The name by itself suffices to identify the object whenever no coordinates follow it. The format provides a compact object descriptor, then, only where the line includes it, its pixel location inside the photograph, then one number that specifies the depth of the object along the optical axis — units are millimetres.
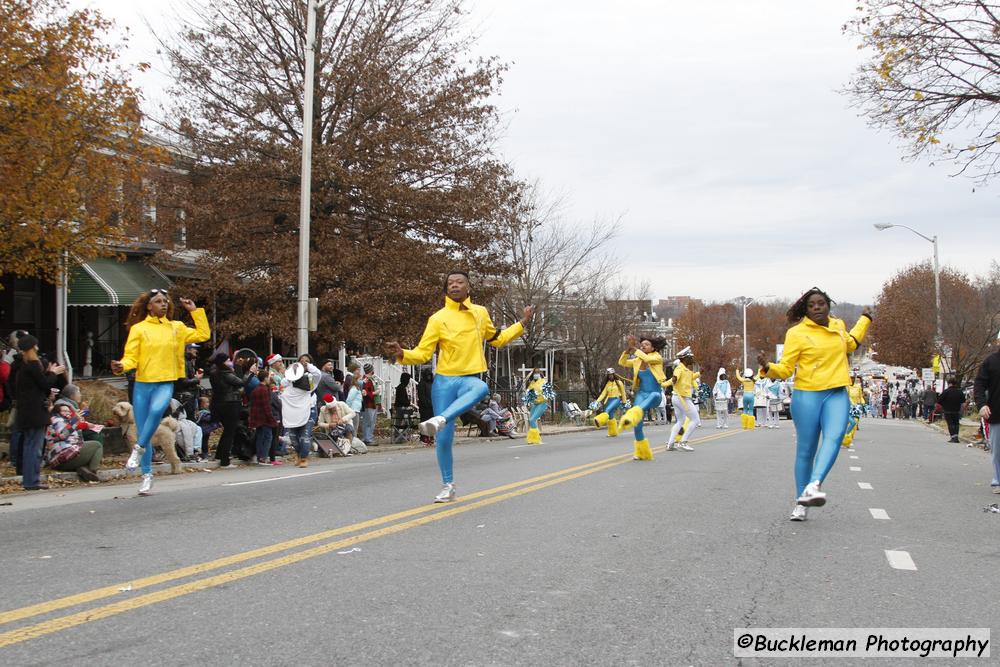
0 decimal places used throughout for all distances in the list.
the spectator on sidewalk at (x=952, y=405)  26312
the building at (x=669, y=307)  143375
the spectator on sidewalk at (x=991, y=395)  10438
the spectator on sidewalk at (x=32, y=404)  11406
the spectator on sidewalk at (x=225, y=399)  14742
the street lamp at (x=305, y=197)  19922
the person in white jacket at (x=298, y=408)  15398
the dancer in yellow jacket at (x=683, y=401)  17312
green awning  22625
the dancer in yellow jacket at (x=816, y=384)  8195
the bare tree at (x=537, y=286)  36688
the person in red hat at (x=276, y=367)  18023
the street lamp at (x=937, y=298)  40219
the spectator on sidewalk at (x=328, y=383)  18172
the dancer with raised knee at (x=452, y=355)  9023
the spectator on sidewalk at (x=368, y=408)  21203
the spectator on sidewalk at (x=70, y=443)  12305
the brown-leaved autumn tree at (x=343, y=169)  22781
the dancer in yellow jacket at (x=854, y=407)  19214
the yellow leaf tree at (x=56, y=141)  14969
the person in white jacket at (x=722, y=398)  32094
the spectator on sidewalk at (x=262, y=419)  15125
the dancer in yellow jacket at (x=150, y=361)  9984
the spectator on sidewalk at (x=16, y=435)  11969
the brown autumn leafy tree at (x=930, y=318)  46594
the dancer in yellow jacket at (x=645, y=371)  15398
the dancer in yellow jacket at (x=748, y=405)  31219
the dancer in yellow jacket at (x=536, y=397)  24422
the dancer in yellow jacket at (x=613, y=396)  24344
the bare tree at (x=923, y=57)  15703
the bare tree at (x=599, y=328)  43219
